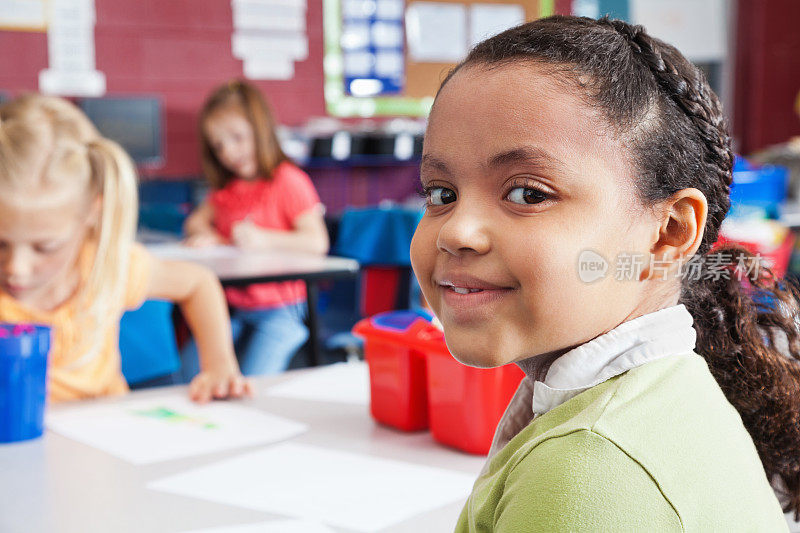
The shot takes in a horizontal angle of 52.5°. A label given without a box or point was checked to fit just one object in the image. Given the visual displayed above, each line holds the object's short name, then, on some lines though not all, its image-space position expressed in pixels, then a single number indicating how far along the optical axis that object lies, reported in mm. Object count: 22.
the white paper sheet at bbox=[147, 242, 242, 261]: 2652
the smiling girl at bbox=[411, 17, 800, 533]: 500
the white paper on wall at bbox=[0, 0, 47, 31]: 4523
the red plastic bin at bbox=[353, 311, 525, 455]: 917
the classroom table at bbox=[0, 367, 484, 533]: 784
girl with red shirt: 2768
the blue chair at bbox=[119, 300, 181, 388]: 1908
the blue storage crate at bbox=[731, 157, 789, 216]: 3364
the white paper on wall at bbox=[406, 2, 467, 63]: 5777
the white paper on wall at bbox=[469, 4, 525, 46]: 5953
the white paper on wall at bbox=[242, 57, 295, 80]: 5266
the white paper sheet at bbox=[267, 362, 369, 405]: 1197
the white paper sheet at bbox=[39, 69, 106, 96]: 4684
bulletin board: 5512
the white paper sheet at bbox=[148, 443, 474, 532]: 804
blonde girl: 1337
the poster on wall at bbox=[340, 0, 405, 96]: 5562
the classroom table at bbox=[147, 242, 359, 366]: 2314
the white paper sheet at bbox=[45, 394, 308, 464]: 999
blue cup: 1010
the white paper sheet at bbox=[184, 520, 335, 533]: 761
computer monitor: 4492
